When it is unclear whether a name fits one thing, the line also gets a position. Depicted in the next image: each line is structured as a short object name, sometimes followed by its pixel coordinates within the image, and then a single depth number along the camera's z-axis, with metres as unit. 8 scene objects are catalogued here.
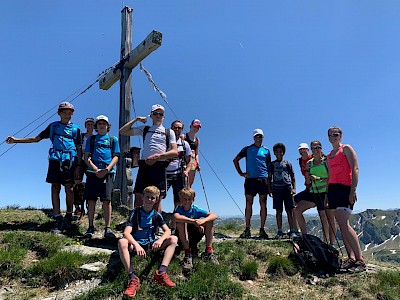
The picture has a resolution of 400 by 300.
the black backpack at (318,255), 6.23
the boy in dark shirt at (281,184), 8.62
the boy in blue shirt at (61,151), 7.30
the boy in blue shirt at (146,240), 4.91
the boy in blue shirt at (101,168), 7.05
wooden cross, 9.30
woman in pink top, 6.31
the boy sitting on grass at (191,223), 5.83
